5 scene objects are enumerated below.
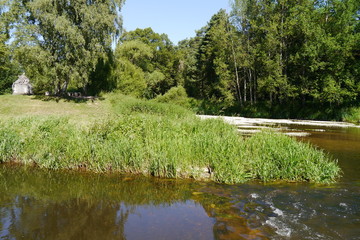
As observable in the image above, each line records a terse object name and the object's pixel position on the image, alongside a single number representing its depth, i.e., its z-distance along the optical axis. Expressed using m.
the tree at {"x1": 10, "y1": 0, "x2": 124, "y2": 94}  34.03
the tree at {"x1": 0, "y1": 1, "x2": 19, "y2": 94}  43.22
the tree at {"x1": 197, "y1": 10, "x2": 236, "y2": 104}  44.94
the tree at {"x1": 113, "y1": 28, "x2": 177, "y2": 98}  58.53
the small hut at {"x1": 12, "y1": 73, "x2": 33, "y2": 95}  60.91
